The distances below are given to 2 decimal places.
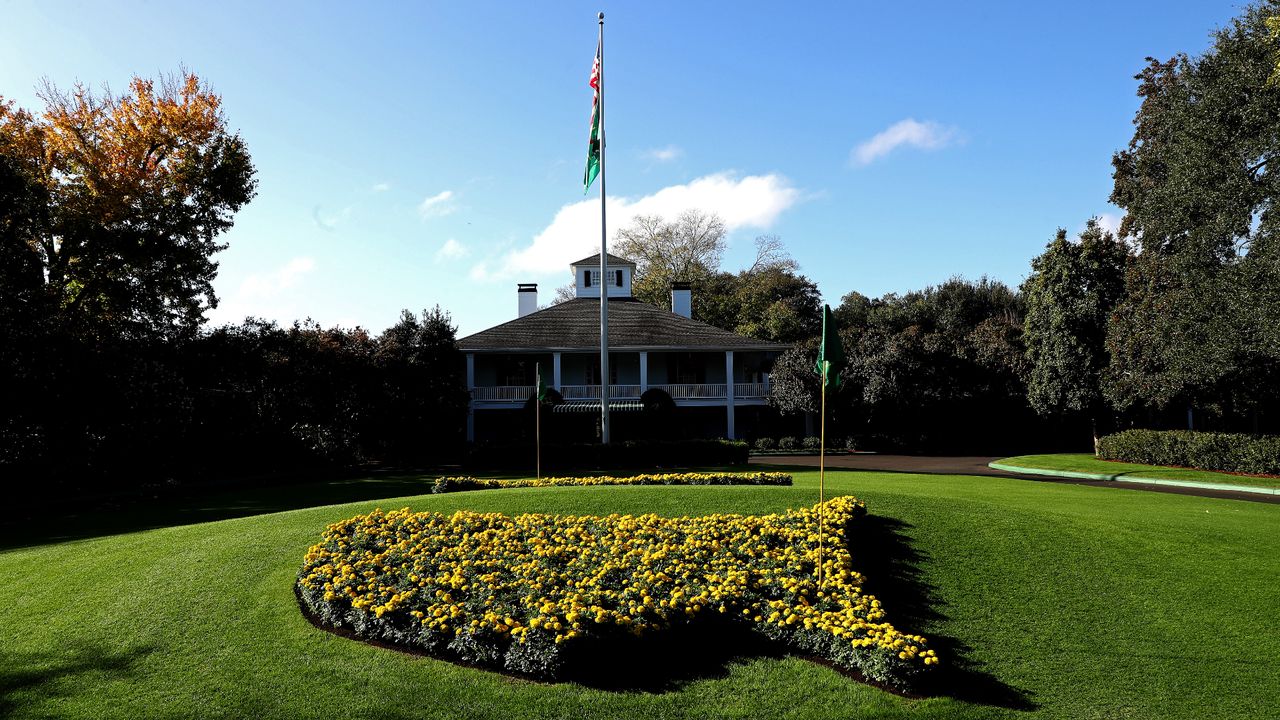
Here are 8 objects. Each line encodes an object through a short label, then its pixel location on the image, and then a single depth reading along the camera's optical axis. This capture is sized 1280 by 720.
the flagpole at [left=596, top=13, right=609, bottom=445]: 23.27
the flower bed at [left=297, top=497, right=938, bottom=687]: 7.59
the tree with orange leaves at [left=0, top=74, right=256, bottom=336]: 28.47
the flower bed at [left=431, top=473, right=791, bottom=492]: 17.02
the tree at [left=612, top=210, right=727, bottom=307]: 67.00
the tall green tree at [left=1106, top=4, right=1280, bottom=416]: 22.84
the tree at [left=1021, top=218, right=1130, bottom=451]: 34.31
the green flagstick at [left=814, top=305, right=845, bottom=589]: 9.09
